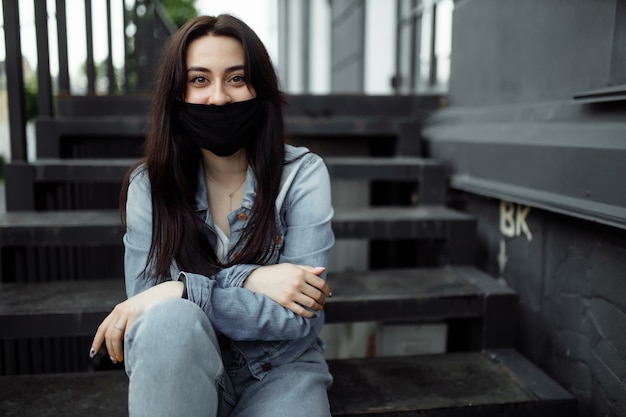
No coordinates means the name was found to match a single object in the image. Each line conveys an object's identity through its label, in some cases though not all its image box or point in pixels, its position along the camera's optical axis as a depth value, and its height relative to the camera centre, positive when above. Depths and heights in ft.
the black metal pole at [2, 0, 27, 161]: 8.45 +0.86
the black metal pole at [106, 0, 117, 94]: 12.67 +1.89
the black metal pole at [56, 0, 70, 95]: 11.30 +1.58
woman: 4.95 -0.93
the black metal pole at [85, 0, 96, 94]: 11.85 +1.81
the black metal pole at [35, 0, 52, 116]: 9.25 +1.29
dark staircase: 6.22 -2.05
